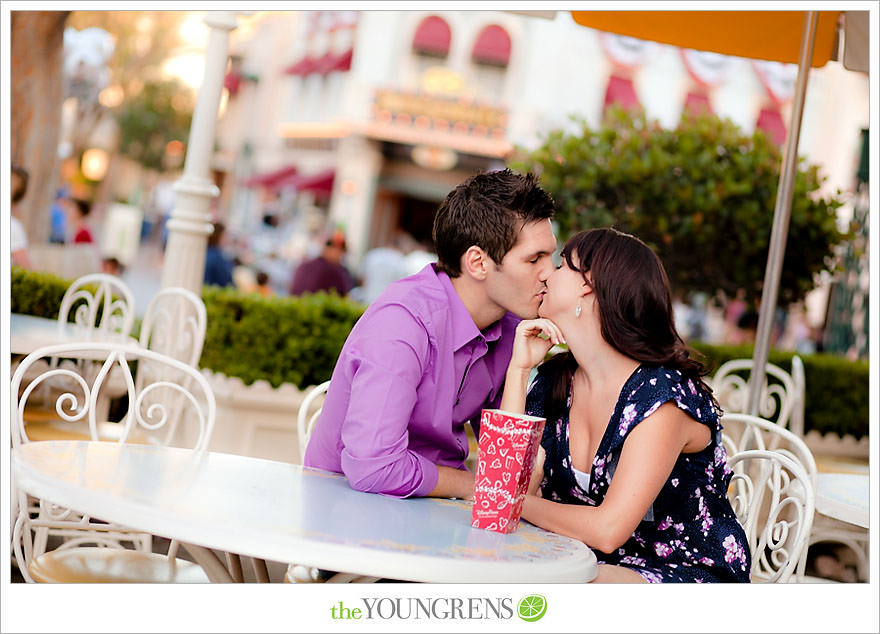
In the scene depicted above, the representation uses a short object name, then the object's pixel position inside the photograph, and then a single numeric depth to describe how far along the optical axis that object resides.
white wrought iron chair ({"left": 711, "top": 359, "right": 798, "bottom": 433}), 4.93
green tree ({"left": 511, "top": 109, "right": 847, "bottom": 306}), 5.98
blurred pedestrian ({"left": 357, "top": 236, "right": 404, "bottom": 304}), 11.11
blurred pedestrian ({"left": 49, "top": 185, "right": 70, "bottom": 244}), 12.87
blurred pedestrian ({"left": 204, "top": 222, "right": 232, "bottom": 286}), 9.03
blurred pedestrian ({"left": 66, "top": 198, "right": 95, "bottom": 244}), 9.88
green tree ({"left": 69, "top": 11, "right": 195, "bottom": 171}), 18.08
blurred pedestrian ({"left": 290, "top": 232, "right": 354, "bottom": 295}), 8.62
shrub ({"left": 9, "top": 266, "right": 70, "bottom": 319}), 5.33
